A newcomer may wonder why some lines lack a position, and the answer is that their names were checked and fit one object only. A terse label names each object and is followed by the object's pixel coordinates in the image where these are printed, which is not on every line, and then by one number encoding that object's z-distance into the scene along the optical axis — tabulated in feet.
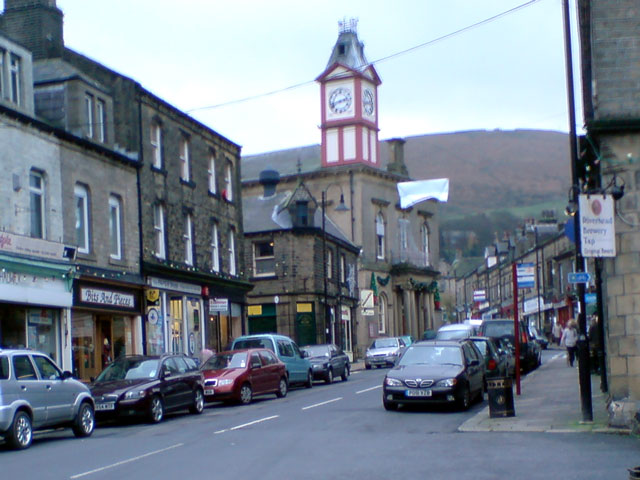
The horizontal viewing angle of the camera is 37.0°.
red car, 81.82
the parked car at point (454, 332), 121.19
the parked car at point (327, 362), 114.62
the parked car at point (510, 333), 114.71
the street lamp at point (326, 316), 157.20
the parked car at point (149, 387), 65.67
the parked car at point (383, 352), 151.12
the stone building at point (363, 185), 215.51
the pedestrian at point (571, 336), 111.07
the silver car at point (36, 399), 51.21
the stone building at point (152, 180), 98.27
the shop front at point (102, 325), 93.15
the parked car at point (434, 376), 66.54
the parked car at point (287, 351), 101.24
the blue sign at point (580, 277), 55.72
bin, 59.52
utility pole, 53.98
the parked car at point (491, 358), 83.20
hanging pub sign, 51.37
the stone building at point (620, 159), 52.03
